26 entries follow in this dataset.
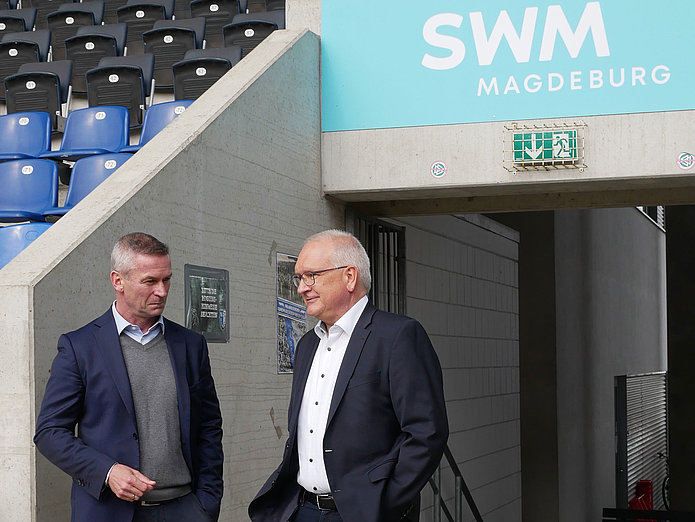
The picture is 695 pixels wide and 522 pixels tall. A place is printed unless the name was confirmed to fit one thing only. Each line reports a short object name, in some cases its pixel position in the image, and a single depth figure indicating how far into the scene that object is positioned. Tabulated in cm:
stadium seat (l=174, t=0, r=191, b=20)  982
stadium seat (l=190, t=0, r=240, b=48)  897
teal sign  609
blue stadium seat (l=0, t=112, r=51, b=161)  686
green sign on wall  608
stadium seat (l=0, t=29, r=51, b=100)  880
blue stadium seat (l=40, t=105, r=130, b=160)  667
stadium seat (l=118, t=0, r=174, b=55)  927
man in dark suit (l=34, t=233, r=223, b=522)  299
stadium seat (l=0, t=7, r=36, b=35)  999
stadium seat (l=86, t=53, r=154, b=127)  749
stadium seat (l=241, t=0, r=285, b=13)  923
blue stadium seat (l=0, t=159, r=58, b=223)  607
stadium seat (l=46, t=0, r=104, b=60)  946
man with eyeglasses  281
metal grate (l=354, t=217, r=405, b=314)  730
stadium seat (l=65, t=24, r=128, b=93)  855
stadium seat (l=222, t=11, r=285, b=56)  802
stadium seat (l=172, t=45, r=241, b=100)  721
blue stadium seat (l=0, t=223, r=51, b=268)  513
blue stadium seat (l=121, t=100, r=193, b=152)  639
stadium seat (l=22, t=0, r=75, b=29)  1027
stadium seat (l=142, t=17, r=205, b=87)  828
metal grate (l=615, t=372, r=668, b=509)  1578
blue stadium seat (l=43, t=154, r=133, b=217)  590
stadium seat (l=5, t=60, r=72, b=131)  767
